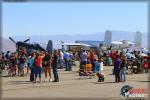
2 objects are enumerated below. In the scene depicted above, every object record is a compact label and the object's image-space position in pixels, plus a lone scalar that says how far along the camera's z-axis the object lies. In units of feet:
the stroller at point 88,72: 82.17
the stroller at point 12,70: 87.17
